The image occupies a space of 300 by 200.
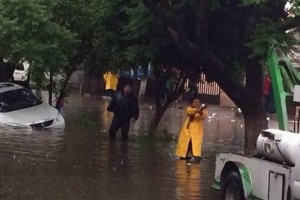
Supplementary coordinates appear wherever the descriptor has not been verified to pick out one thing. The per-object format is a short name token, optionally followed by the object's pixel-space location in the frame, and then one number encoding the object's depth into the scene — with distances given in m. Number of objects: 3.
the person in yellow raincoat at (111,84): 36.78
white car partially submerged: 20.98
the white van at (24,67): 20.68
